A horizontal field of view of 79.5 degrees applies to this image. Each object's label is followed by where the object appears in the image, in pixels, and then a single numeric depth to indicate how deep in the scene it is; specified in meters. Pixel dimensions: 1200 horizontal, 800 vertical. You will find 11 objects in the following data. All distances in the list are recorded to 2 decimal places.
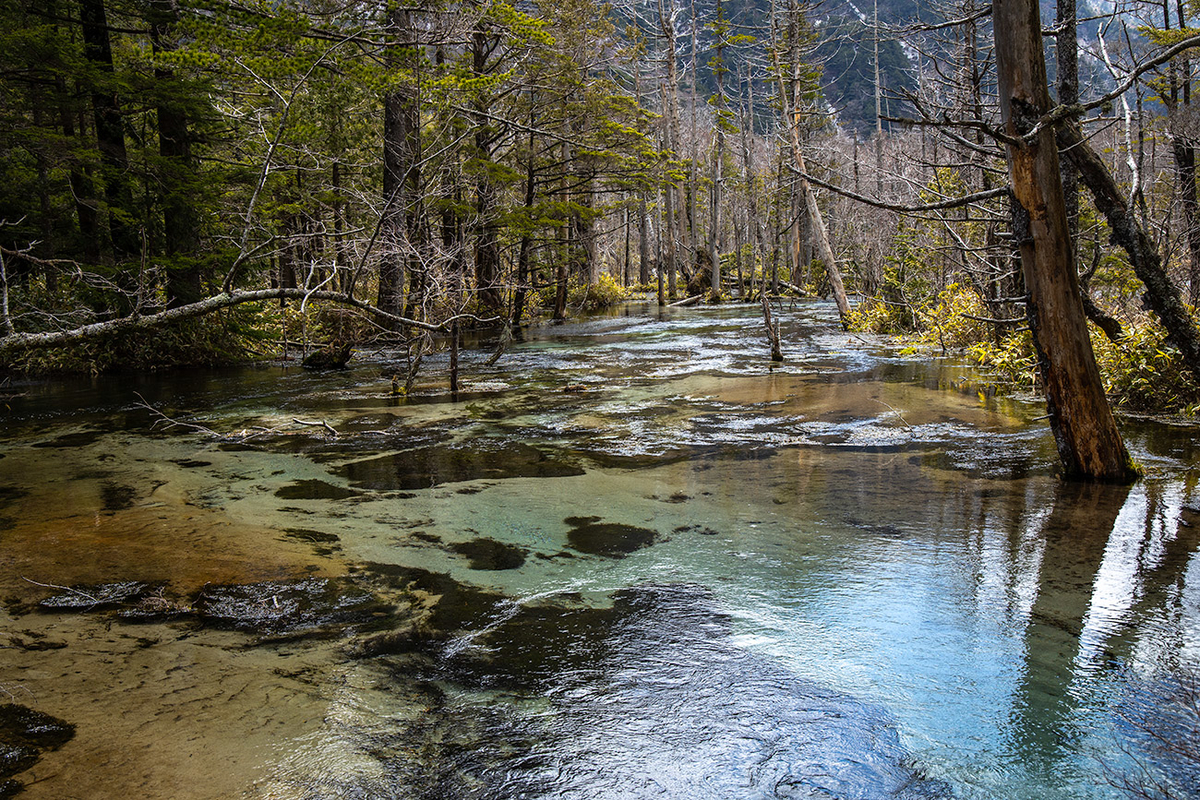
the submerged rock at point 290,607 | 3.48
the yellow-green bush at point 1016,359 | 8.76
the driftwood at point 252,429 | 7.11
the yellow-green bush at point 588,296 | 25.30
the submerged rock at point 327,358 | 12.93
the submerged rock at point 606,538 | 4.51
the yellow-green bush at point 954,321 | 11.68
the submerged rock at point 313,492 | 5.62
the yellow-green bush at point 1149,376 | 6.81
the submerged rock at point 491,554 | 4.31
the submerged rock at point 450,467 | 6.09
